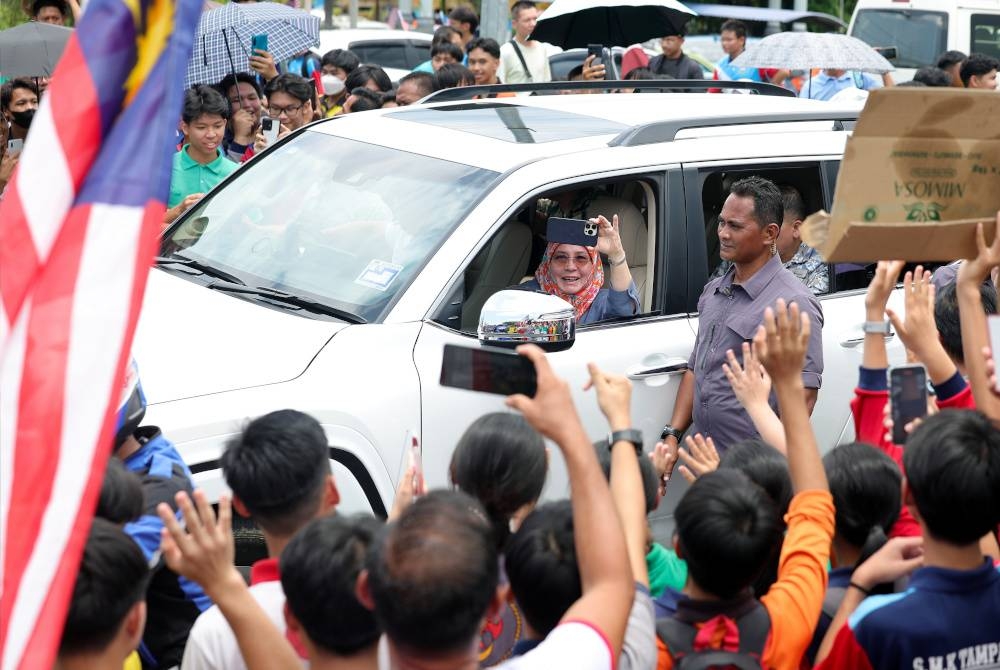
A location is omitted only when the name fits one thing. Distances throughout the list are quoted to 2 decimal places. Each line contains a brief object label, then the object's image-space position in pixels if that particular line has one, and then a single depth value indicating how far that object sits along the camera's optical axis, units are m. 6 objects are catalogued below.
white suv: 4.15
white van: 16.48
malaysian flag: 2.05
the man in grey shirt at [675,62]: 13.32
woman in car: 4.93
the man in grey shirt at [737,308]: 4.66
